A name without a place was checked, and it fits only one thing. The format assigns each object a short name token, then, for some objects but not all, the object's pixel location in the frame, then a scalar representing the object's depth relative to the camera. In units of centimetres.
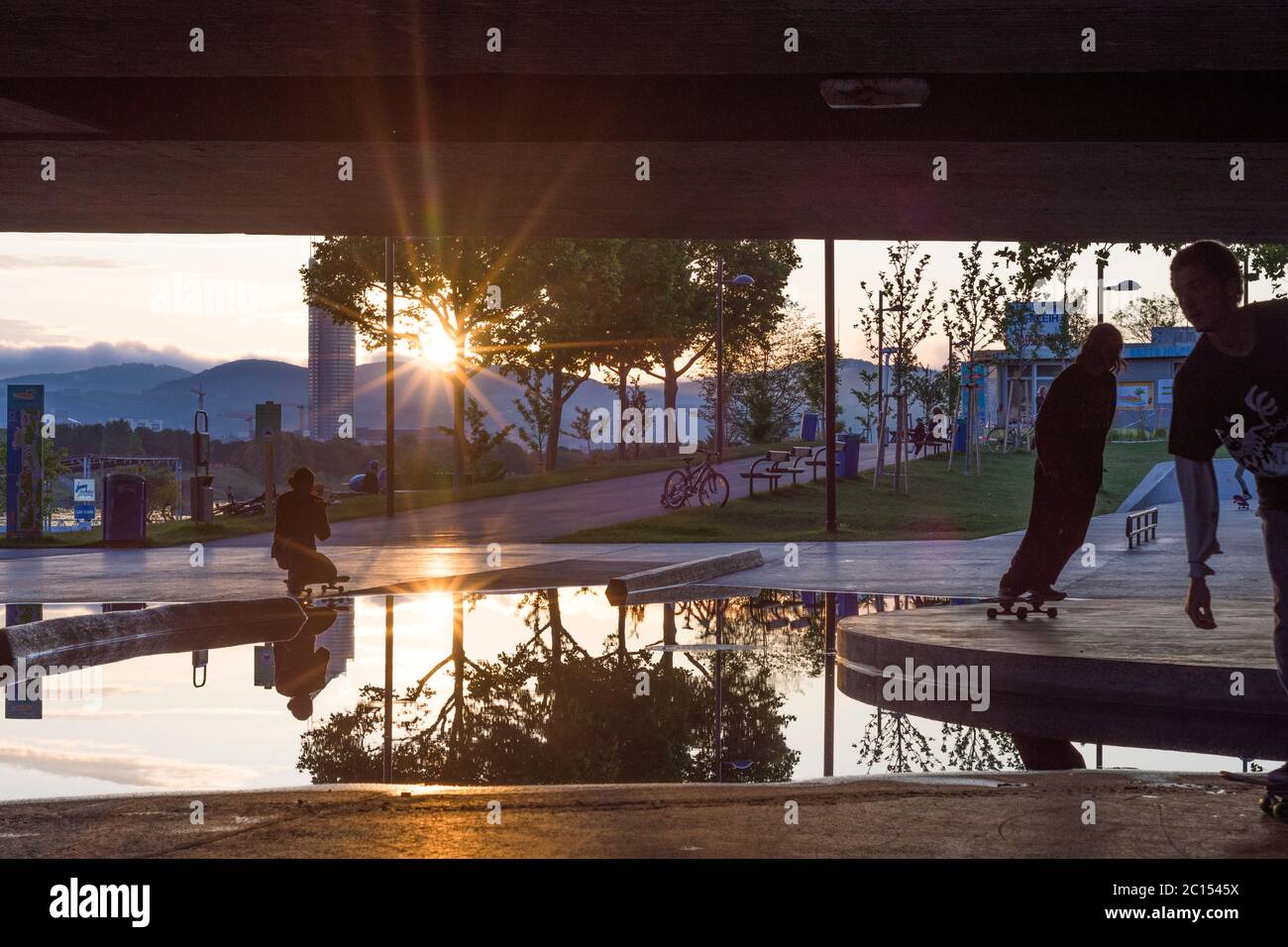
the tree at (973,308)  4359
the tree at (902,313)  3741
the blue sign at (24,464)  2845
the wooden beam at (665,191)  1120
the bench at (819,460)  3944
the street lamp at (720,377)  4734
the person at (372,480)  4647
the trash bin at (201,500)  2969
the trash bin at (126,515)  2708
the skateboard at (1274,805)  548
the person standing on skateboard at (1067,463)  1121
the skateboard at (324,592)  1611
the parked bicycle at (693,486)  3288
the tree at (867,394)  4742
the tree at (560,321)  4728
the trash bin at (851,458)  4047
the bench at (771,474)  3462
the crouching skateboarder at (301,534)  1558
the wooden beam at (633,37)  801
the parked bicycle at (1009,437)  5897
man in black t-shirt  562
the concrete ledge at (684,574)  1639
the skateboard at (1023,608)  1186
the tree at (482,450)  4862
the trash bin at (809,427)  5291
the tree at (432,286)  4322
